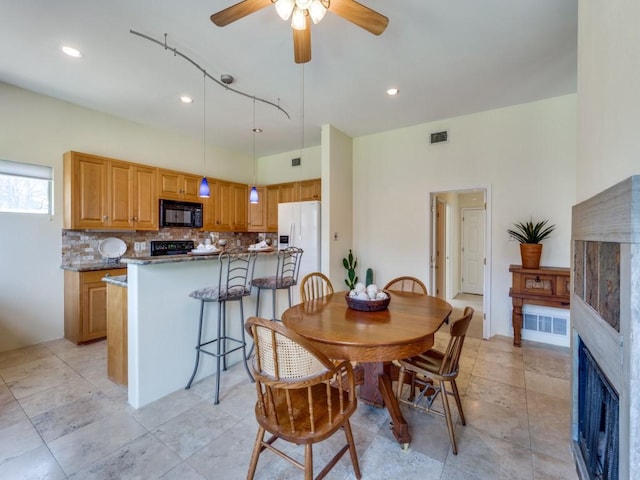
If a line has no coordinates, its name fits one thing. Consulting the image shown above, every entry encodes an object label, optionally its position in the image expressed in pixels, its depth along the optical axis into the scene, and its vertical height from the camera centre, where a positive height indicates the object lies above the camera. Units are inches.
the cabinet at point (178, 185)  165.9 +31.9
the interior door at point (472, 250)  255.9 -12.0
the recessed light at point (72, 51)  97.8 +65.7
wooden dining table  57.6 -21.1
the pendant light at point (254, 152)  141.6 +66.8
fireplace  33.2 -14.6
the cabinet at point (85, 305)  132.2 -32.6
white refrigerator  170.4 +3.5
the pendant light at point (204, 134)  120.4 +66.4
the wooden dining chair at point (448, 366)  65.5 -33.0
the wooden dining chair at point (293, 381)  49.1 -25.8
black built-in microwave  165.8 +14.5
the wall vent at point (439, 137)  155.9 +55.8
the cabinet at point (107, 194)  134.0 +22.3
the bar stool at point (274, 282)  111.7 -18.3
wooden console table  121.2 -23.1
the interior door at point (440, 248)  178.4 -7.8
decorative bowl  78.4 -19.0
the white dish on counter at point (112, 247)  153.9 -5.5
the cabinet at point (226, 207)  191.0 +21.4
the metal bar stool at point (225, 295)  92.4 -19.3
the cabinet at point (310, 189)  191.8 +32.9
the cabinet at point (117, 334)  94.3 -33.4
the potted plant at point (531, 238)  127.0 -0.6
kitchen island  85.6 -27.8
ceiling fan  63.1 +52.1
